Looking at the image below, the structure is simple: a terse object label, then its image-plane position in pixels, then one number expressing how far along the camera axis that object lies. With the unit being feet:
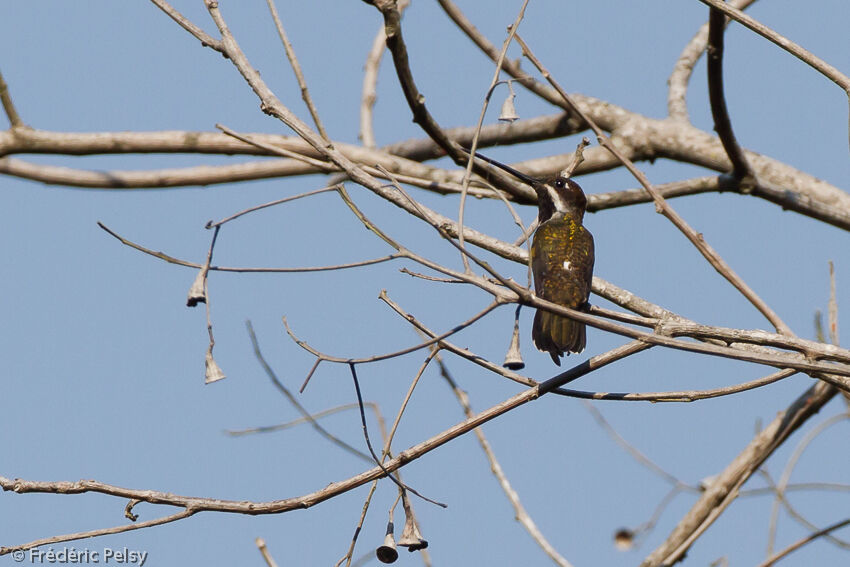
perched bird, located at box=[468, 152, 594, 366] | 37.11
